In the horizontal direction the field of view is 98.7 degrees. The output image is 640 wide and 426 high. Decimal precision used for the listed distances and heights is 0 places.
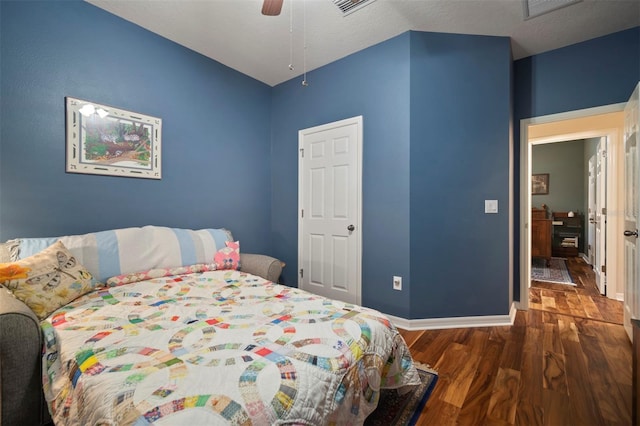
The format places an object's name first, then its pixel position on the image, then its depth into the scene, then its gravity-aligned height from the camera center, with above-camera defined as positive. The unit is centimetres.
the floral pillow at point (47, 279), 142 -38
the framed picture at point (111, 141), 214 +60
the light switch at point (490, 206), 265 +6
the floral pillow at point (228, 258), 251 -43
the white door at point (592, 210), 440 +3
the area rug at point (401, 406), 141 -107
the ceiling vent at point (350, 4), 211 +162
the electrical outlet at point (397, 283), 263 -68
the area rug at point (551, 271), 425 -103
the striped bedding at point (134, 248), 190 -28
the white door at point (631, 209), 207 +3
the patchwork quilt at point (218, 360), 80 -54
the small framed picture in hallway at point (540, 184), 657 +68
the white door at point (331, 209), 292 +3
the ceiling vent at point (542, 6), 214 +166
